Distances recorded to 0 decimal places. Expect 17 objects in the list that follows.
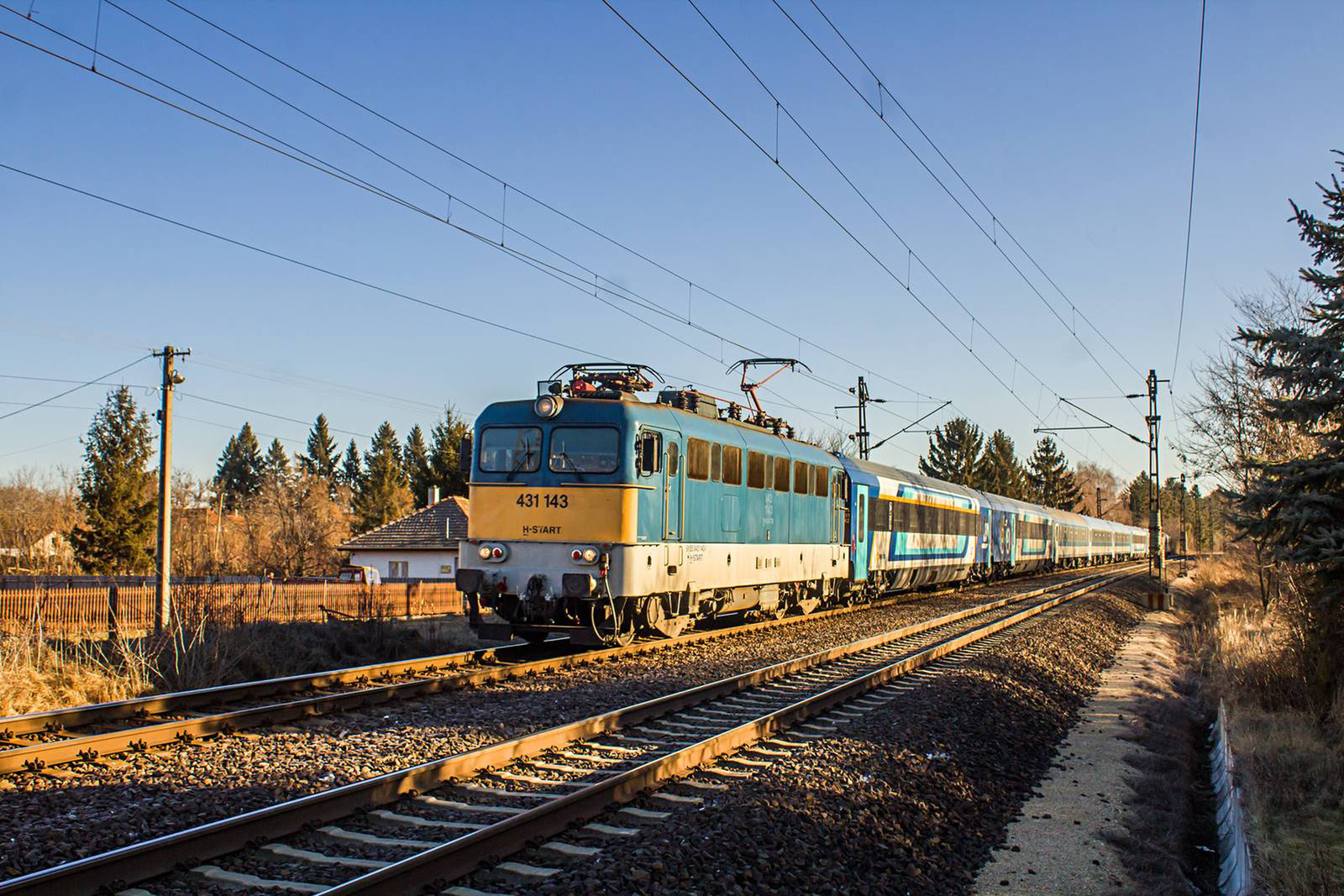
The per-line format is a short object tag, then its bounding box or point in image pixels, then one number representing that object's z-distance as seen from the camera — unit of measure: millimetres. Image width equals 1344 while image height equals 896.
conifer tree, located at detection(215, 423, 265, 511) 118938
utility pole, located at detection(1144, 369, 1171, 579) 35281
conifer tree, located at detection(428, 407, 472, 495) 69062
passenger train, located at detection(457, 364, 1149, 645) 13484
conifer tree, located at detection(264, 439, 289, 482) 108875
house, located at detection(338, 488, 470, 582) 53031
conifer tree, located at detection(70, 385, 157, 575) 47656
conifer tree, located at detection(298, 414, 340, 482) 115438
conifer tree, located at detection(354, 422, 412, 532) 82625
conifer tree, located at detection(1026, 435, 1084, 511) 105875
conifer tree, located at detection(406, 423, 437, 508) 77750
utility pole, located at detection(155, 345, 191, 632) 22266
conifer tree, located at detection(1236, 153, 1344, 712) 9617
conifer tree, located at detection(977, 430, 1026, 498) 87938
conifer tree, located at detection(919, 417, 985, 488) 84312
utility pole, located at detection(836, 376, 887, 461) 38906
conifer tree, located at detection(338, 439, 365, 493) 119125
